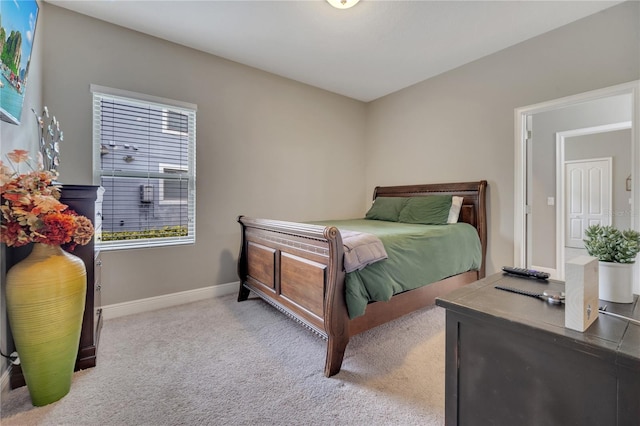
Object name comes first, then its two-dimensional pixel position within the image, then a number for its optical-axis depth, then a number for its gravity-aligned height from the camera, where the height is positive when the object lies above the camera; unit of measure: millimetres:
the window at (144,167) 2482 +427
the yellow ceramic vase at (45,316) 1354 -534
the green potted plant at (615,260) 951 -163
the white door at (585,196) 4621 +326
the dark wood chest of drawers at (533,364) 669 -420
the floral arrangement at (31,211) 1313 +0
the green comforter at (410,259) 1773 -378
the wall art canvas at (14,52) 1413 +883
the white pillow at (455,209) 3064 +51
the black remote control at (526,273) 1191 -266
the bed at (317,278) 1667 -511
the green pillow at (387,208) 3521 +67
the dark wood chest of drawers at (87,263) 1658 -330
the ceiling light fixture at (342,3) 2148 +1654
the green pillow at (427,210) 3047 +38
